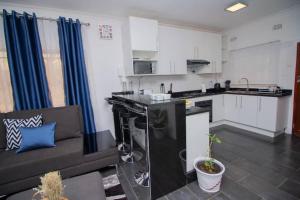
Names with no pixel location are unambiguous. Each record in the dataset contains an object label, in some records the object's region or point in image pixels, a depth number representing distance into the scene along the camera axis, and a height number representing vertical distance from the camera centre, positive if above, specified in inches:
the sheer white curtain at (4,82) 88.9 +4.9
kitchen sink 129.3 -11.8
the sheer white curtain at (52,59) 98.2 +19.4
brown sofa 66.5 -33.4
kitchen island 63.2 -26.7
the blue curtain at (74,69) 100.7 +12.7
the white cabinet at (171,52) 126.0 +27.5
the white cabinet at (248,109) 129.6 -27.0
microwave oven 112.7 +13.4
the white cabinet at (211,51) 148.5 +30.8
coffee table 49.2 -36.0
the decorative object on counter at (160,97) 70.2 -6.5
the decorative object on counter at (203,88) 162.2 -7.2
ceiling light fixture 102.1 +52.0
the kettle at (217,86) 172.9 -6.1
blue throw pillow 76.1 -25.8
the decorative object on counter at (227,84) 168.7 -4.2
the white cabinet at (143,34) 108.0 +37.7
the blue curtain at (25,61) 87.7 +17.3
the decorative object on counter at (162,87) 142.1 -4.2
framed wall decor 116.3 +42.6
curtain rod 95.3 +45.4
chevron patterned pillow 79.3 -21.7
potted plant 65.8 -41.4
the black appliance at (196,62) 140.9 +19.1
